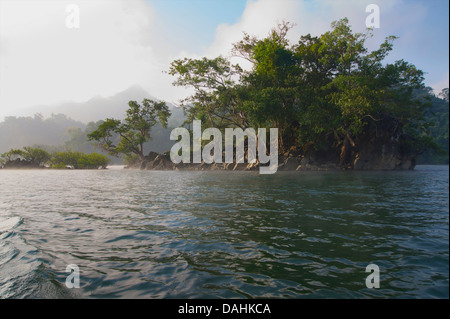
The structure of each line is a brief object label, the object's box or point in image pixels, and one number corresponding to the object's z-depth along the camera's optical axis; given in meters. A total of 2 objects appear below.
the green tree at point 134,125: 48.50
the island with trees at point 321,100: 28.69
